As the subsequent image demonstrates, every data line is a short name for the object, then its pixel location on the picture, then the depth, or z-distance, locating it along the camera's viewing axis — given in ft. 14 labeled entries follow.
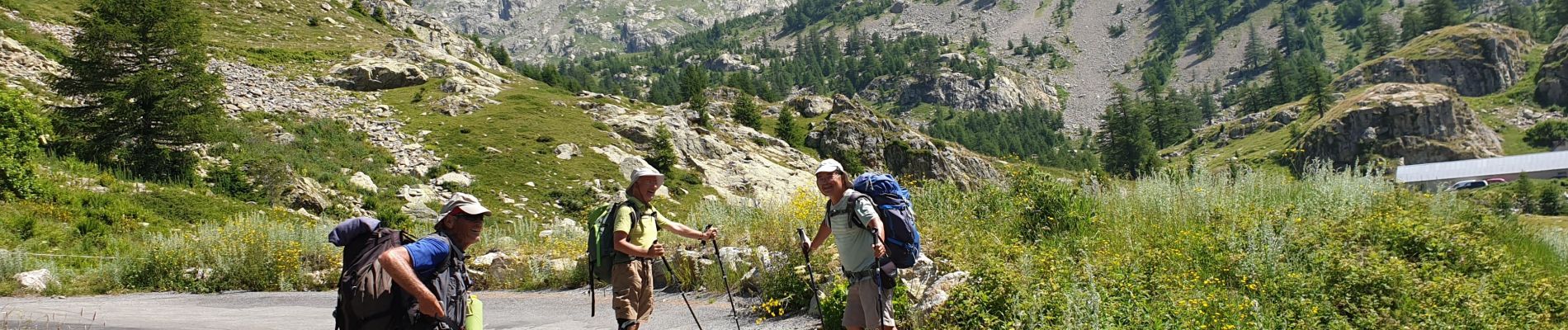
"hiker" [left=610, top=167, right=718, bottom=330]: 17.10
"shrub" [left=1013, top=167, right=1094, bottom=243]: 25.57
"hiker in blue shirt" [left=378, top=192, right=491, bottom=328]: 11.32
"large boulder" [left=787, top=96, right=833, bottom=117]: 323.16
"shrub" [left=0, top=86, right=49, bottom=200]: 53.78
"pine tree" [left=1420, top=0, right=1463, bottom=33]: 544.21
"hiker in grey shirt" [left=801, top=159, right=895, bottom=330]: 15.19
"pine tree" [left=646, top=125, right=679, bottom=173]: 143.33
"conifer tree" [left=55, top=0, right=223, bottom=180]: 74.38
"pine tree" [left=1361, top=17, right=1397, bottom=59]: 552.41
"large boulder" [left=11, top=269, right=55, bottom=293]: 35.15
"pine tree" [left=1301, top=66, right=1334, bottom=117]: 408.26
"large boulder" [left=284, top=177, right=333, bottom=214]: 84.99
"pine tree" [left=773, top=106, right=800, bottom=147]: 250.16
